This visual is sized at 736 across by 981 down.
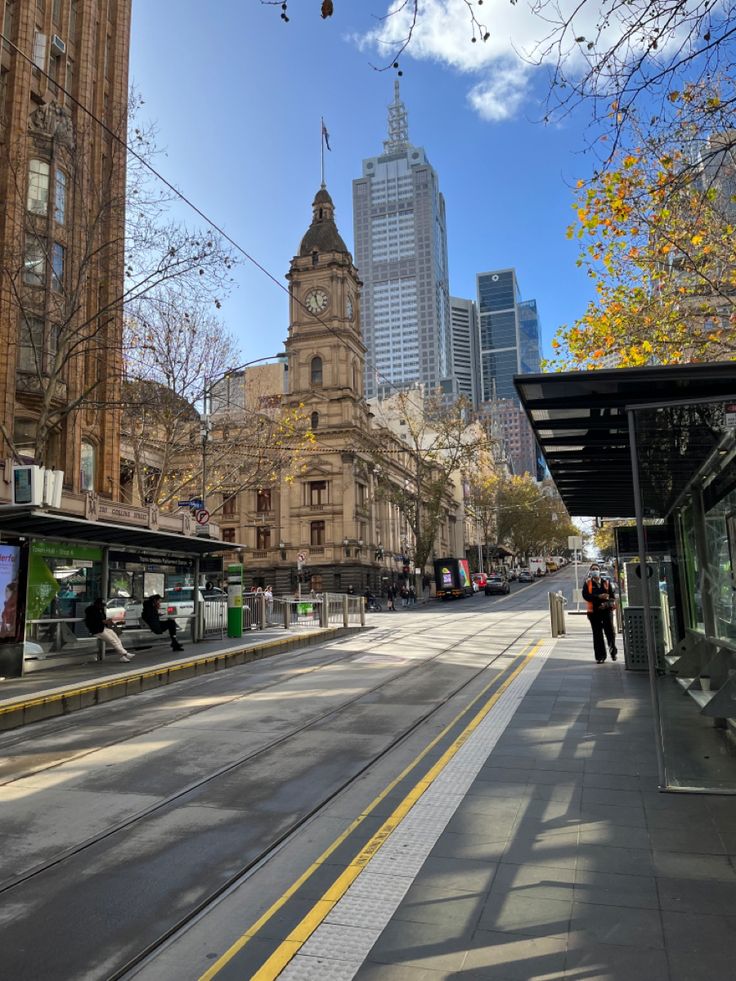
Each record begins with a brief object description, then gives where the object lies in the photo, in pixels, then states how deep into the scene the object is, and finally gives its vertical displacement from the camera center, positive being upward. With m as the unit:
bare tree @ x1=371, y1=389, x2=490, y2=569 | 50.38 +9.15
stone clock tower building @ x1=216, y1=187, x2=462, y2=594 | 59.56 +9.56
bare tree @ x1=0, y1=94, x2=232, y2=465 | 17.49 +9.44
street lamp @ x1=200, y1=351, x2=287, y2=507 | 23.86 +6.25
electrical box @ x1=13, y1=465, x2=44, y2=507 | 12.33 +1.78
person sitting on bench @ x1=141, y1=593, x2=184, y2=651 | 17.95 -0.83
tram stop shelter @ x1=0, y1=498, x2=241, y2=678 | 13.33 +0.40
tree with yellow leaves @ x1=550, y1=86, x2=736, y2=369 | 12.26 +5.72
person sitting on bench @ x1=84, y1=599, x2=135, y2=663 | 15.32 -0.82
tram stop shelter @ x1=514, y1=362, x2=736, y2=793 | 5.71 +1.01
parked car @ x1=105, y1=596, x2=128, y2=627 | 17.00 -0.55
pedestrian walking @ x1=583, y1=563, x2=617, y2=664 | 13.79 -0.68
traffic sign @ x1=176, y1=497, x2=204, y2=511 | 21.34 +2.43
